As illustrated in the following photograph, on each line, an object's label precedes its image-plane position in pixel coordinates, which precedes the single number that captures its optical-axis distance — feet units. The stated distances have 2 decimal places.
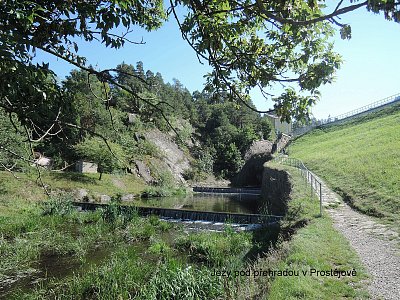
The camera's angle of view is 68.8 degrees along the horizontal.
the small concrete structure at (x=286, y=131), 205.83
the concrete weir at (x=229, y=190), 125.12
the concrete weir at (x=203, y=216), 47.39
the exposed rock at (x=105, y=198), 88.99
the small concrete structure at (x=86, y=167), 108.17
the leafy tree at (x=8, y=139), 60.08
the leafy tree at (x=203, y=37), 8.55
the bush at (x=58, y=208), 52.44
